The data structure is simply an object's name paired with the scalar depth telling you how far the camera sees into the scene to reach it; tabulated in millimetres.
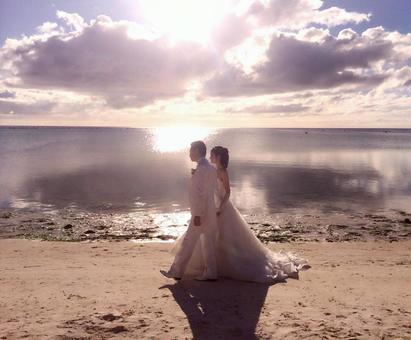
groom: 9047
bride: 9500
